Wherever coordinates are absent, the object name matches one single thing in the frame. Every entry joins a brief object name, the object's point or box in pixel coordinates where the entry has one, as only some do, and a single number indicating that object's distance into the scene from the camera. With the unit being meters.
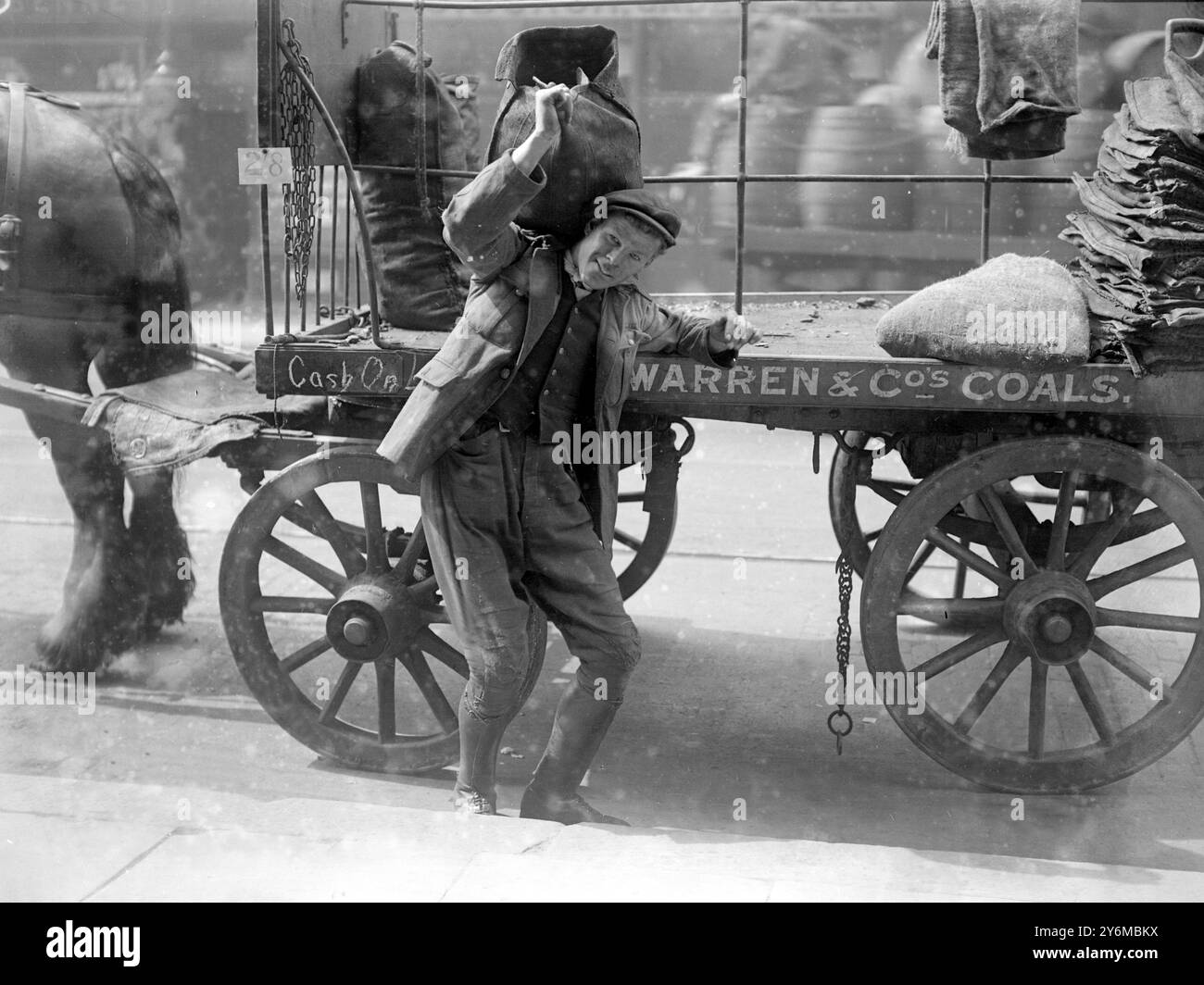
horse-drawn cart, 3.83
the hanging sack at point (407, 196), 4.52
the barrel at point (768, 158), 10.07
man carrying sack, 3.51
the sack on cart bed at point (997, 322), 3.68
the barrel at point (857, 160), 9.84
